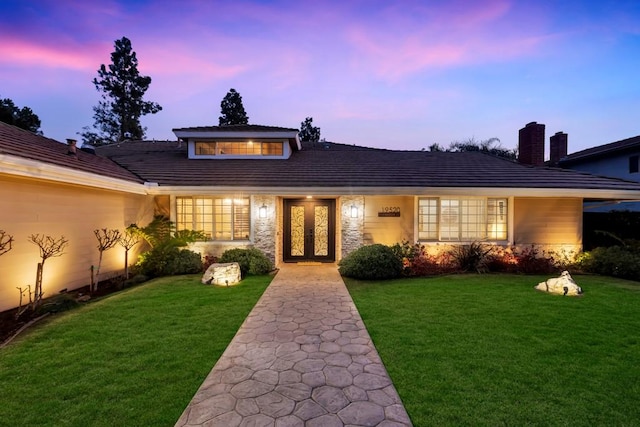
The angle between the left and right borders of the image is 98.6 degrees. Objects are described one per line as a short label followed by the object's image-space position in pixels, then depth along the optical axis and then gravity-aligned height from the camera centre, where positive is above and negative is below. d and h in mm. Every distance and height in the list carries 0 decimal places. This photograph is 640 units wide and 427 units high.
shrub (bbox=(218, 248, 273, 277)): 8594 -1611
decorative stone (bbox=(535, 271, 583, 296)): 6418 -1830
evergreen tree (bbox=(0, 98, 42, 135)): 19531 +6828
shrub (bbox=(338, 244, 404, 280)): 8047 -1630
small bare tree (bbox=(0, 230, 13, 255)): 4920 -608
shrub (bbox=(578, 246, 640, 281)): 8107 -1622
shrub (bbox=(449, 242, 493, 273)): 8750 -1597
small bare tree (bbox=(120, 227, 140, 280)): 8234 -910
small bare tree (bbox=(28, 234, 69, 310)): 5352 -888
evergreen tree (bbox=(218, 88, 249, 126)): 29219 +10746
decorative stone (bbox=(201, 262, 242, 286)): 7395 -1799
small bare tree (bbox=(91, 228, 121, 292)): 7051 -850
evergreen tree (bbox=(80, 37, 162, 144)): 27375 +11155
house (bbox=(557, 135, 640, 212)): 14383 +2840
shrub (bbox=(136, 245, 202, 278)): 8391 -1659
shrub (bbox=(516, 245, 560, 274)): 8766 -1772
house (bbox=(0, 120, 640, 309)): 8492 +382
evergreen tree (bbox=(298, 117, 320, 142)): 33312 +9650
